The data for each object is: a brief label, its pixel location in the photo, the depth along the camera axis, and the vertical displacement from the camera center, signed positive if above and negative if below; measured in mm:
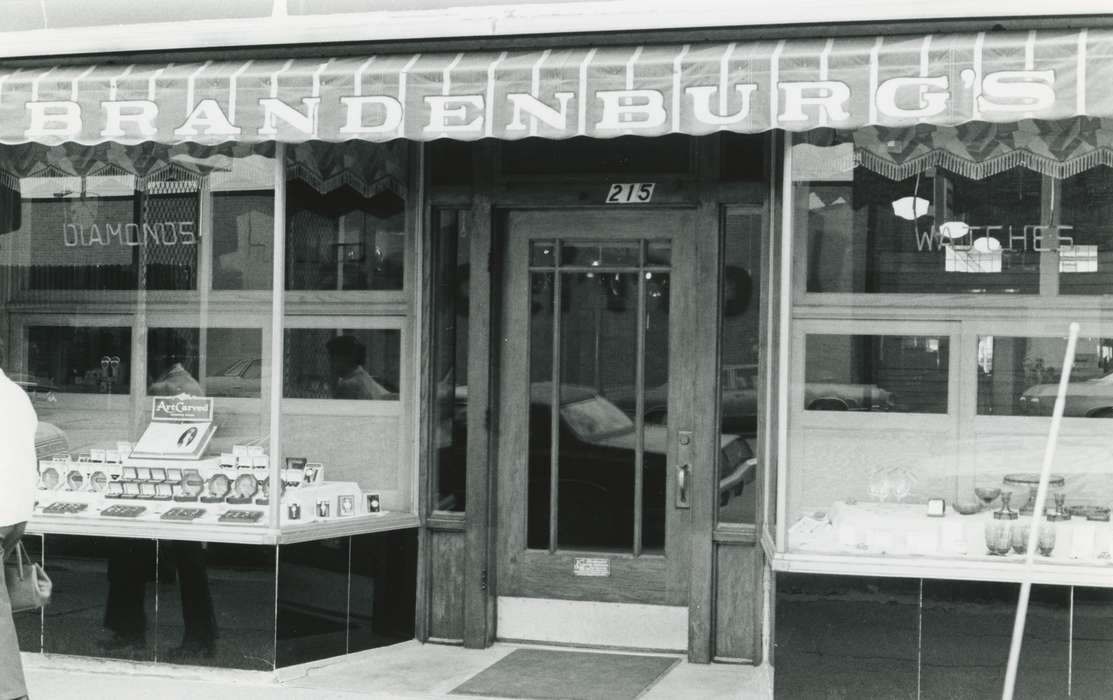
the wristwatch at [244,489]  6980 -722
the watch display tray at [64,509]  7098 -858
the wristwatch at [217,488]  7016 -725
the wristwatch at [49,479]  7273 -713
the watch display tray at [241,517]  6820 -855
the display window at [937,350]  6078 +79
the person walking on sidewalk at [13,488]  5219 -559
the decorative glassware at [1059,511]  6102 -678
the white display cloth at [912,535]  5945 -798
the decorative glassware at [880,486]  6449 -604
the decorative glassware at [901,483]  6426 -584
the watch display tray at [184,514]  6914 -858
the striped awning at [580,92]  5402 +1208
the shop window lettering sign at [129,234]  7246 +675
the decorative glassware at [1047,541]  5965 -801
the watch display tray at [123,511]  7002 -857
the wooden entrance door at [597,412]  7043 -283
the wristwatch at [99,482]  7198 -716
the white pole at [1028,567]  4570 -715
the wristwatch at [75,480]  7246 -715
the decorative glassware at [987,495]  6266 -622
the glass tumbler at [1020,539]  5969 -794
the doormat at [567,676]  6480 -1643
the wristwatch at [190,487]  7062 -725
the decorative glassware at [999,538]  5984 -793
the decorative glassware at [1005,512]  6141 -691
